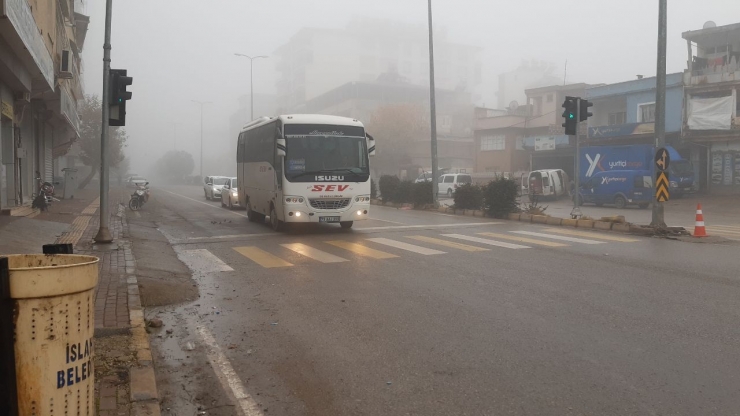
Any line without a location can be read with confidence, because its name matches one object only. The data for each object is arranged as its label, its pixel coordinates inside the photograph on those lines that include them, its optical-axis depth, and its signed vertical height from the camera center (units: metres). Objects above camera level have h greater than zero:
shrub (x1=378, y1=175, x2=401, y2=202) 29.72 -0.05
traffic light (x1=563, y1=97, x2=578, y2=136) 18.72 +2.21
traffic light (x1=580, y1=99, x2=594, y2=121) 18.84 +2.37
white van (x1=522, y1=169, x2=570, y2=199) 37.38 +0.20
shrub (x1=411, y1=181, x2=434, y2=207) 26.73 -0.35
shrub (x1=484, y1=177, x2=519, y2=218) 20.70 -0.37
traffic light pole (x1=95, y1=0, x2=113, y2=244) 12.77 +0.62
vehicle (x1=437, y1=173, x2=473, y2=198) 42.69 +0.36
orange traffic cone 14.68 -0.97
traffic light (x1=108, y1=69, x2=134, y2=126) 12.78 +1.89
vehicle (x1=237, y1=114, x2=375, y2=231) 15.50 +0.42
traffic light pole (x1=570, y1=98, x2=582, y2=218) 18.44 +1.12
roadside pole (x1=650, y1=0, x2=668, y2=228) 15.51 +2.30
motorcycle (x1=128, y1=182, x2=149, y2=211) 26.59 -0.64
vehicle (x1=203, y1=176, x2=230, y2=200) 35.81 -0.03
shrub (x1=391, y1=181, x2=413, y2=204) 28.26 -0.29
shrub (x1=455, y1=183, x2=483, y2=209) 22.95 -0.41
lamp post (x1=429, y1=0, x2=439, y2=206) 26.00 +1.82
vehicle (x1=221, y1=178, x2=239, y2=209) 27.16 -0.42
